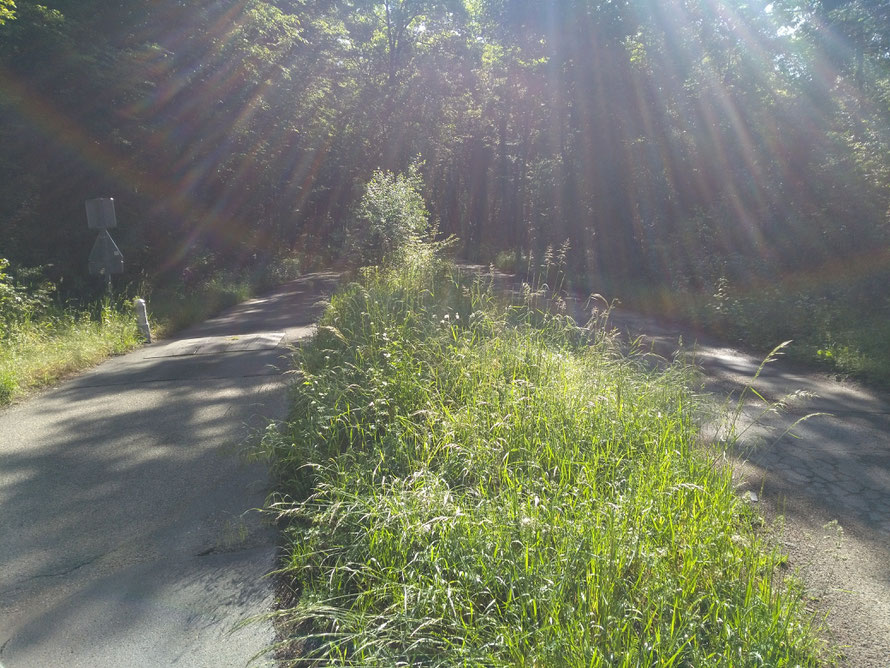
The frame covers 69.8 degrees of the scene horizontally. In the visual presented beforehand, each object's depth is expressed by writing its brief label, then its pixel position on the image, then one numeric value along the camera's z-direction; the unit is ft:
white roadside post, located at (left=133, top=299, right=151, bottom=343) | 42.80
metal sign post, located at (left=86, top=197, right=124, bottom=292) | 41.60
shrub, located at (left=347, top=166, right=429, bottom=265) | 41.09
